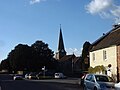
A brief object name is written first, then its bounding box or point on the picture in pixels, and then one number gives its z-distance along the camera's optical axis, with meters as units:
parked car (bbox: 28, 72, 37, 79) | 35.59
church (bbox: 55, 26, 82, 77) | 65.38
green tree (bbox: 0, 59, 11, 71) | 63.89
